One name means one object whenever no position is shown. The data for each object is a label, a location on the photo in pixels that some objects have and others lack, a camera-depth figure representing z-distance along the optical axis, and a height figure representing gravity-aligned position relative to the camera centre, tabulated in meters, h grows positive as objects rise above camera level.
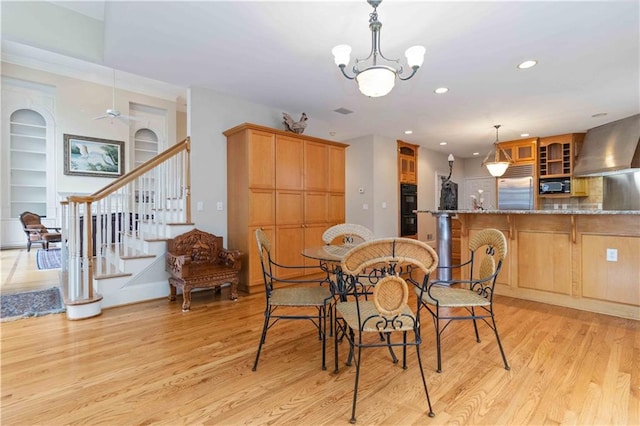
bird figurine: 4.56 +1.31
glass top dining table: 2.08 -0.30
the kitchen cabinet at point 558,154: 6.47 +1.22
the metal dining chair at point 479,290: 2.08 -0.59
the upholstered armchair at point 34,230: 6.58 -0.31
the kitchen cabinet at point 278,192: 3.96 +0.29
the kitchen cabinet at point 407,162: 7.07 +1.16
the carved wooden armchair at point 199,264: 3.37 -0.60
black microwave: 6.54 +0.53
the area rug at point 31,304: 3.14 -0.97
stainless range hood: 5.12 +1.09
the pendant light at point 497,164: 5.65 +0.85
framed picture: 7.14 +1.37
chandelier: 2.22 +1.02
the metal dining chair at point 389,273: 1.60 -0.32
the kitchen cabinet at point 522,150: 6.95 +1.40
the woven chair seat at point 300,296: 2.12 -0.60
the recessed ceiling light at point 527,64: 3.27 +1.56
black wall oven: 7.06 +0.09
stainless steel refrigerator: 7.05 +0.42
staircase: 3.17 -0.28
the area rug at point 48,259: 5.28 -0.82
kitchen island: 3.07 -0.50
